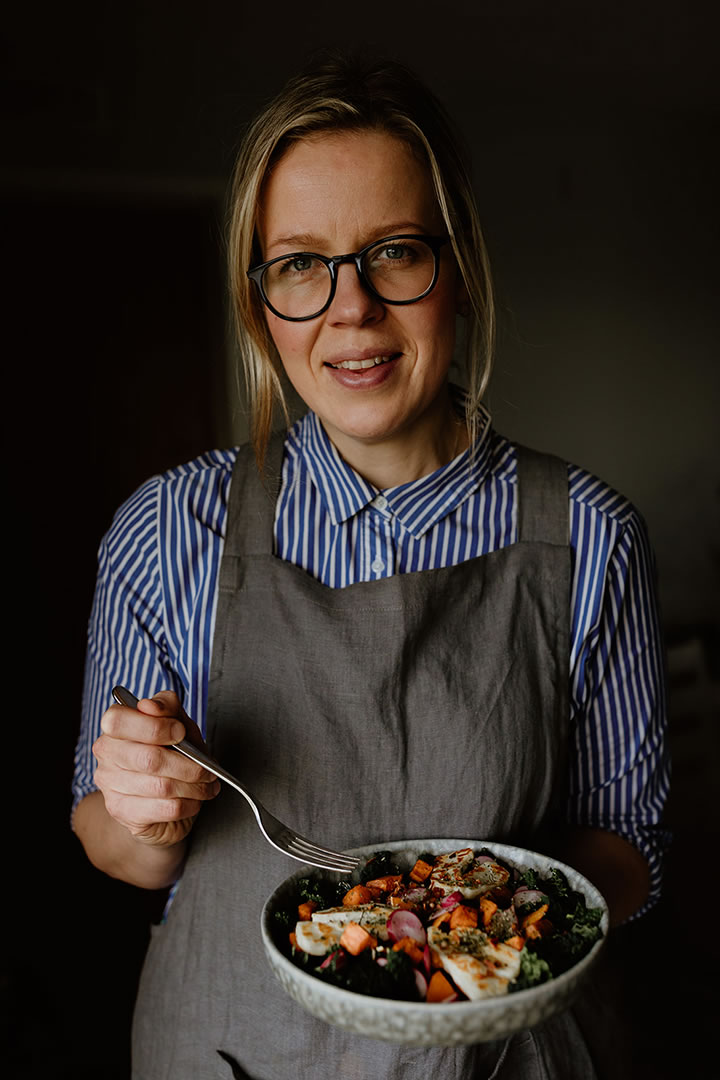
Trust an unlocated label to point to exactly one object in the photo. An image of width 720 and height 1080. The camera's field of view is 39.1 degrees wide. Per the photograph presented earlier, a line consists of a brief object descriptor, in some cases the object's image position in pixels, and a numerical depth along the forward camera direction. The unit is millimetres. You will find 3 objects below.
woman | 1134
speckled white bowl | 732
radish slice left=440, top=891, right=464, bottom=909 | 897
